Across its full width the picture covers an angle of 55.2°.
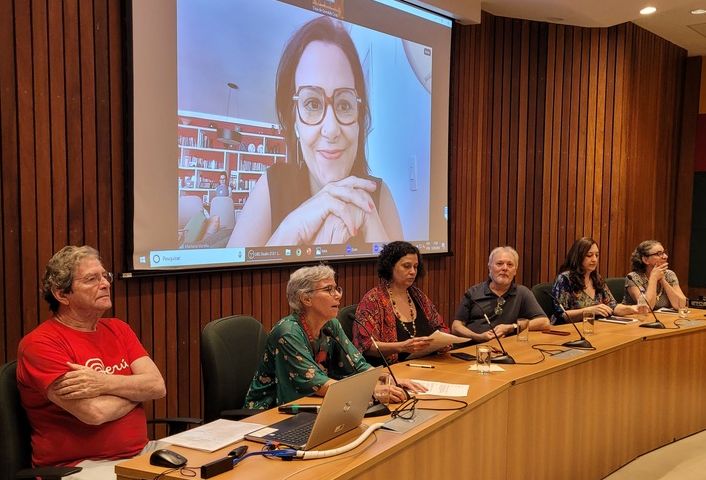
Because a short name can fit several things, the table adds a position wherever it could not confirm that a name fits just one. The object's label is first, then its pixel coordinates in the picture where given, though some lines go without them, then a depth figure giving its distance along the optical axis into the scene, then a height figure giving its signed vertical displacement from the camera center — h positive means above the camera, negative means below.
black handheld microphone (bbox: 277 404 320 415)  2.43 -0.76
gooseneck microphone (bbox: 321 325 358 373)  2.82 -0.57
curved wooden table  2.06 -0.93
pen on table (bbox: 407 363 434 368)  3.26 -0.80
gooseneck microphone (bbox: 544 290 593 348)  3.68 -0.77
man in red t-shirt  2.32 -0.64
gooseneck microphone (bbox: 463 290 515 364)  3.30 -0.77
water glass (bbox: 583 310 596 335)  4.05 -0.72
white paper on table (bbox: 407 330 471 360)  3.24 -0.67
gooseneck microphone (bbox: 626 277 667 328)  4.34 -0.78
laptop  2.00 -0.69
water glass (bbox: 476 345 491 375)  3.11 -0.73
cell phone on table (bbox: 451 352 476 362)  3.42 -0.79
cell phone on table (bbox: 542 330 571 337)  4.10 -0.79
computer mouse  1.88 -0.73
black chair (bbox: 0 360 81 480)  2.18 -0.82
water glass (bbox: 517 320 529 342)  3.76 -0.71
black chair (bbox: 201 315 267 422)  2.95 -0.73
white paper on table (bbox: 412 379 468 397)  2.72 -0.77
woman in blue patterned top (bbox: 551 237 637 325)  4.79 -0.59
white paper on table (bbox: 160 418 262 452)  2.07 -0.76
